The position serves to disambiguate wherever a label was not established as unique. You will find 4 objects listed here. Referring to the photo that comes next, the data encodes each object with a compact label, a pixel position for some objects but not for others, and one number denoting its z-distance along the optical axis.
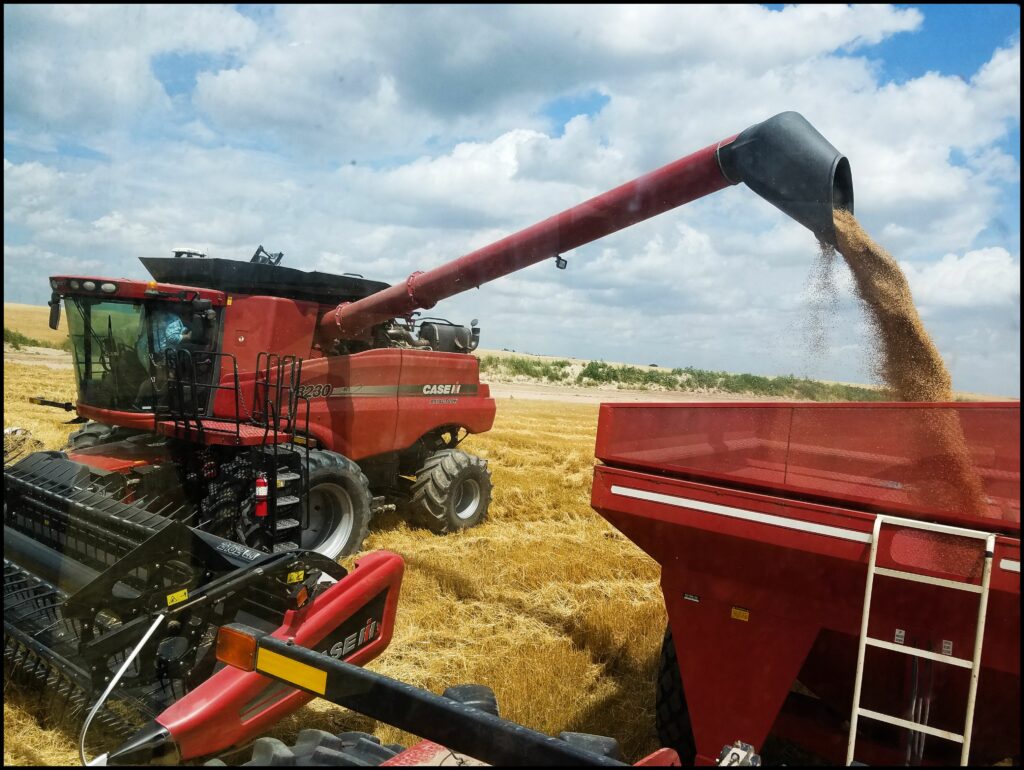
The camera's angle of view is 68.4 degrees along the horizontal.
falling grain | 2.43
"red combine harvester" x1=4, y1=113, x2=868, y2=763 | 3.30
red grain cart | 2.34
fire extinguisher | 5.19
